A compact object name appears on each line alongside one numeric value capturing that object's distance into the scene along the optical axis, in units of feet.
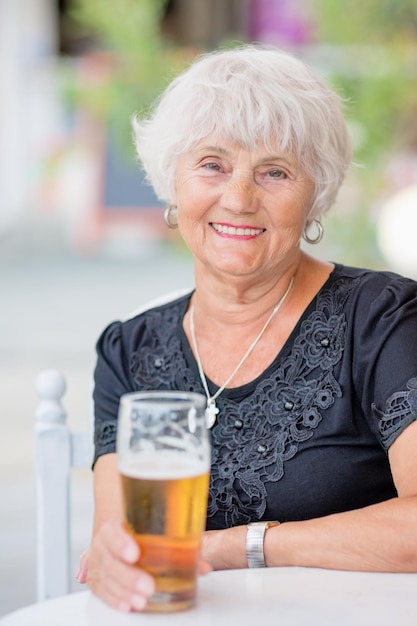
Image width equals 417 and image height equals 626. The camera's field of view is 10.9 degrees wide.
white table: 5.30
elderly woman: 6.32
